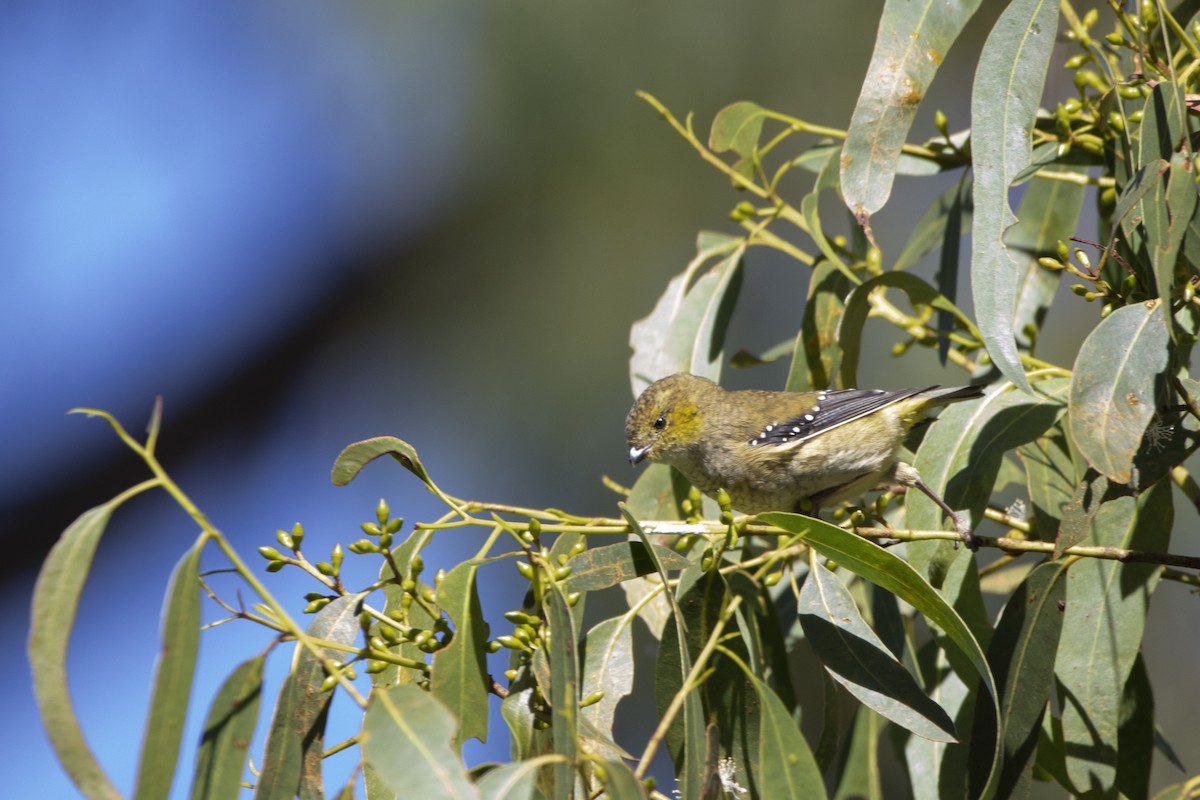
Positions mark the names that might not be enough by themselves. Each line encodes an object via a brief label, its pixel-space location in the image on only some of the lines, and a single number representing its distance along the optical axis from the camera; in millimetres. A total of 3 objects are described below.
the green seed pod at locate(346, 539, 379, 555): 5040
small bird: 5118
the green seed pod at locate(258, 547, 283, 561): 5040
